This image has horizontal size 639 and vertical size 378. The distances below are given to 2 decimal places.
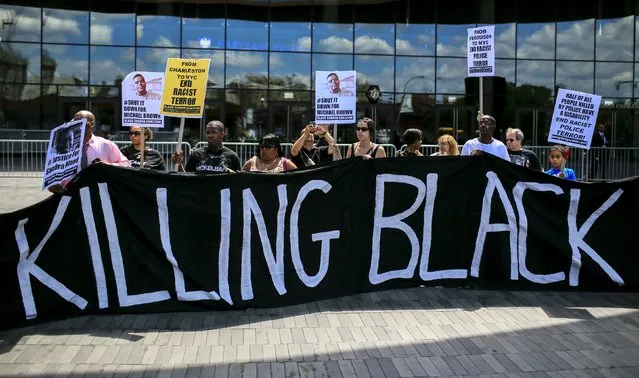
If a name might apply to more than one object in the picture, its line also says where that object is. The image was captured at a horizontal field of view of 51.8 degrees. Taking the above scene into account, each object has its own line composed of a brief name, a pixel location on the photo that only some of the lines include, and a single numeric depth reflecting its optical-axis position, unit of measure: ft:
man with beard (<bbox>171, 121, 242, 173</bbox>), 23.20
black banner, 18.51
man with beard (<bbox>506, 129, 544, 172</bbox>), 26.37
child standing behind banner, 26.00
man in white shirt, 24.97
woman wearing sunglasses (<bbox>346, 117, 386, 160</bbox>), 24.75
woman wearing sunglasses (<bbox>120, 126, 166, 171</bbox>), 26.62
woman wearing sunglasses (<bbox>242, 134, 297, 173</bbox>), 23.17
